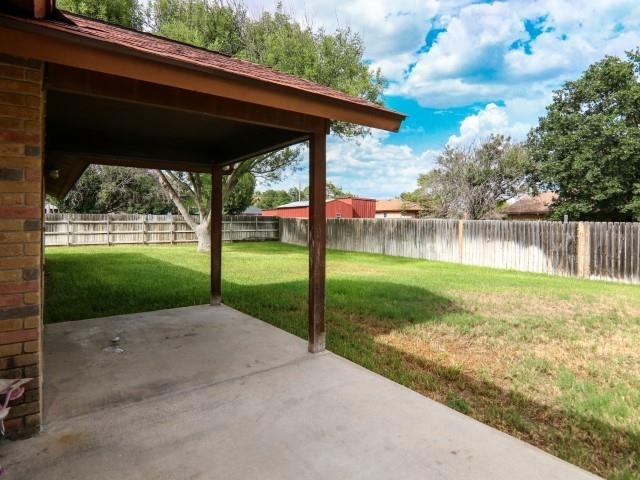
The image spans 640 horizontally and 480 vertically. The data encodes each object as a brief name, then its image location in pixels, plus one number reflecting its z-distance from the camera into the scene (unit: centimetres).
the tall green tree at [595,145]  1755
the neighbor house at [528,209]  2572
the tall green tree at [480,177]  2116
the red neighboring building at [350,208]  2973
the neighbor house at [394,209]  3422
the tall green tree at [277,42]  1348
